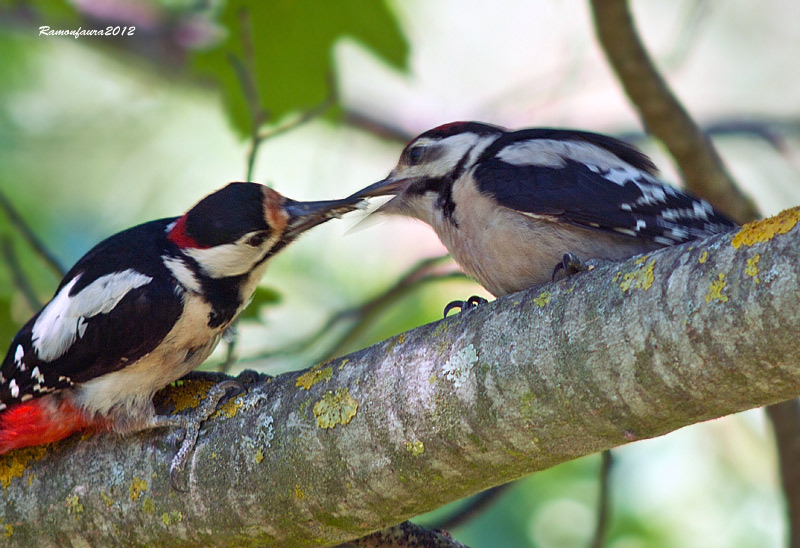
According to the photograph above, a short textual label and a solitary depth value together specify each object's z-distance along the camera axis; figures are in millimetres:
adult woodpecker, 4910
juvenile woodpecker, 5027
